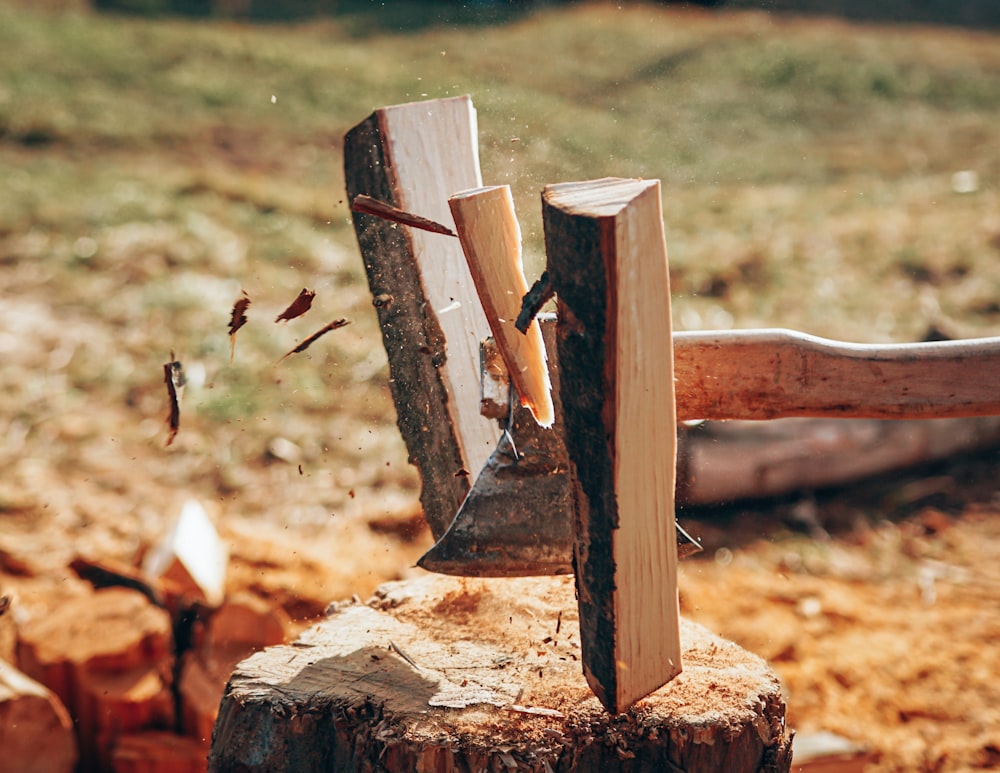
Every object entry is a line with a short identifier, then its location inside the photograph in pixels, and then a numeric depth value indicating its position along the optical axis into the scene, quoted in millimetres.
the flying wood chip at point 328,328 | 1479
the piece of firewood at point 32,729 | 1542
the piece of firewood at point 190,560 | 1777
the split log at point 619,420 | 1286
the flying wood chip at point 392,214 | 1406
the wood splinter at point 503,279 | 1383
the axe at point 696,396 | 1406
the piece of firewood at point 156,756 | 1592
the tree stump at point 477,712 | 1337
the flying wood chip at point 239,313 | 1513
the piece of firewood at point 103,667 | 1607
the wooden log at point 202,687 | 1619
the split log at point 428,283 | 1501
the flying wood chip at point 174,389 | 1557
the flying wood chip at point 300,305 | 1495
